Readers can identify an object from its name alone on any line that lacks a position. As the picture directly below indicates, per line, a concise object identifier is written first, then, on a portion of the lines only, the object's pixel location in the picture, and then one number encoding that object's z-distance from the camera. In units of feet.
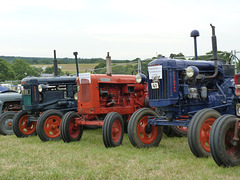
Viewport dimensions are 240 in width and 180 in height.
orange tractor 20.33
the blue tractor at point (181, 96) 17.43
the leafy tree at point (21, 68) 163.34
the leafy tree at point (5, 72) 143.21
